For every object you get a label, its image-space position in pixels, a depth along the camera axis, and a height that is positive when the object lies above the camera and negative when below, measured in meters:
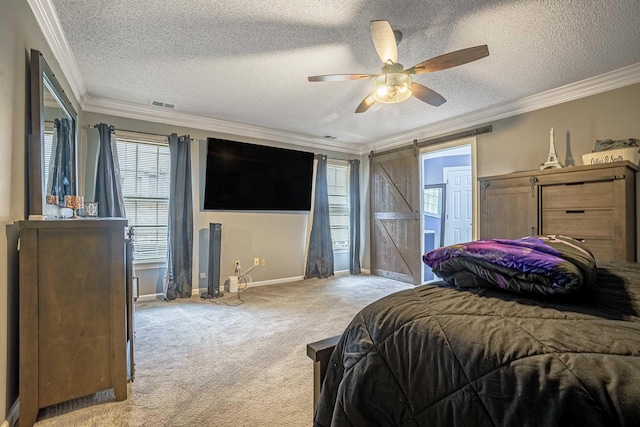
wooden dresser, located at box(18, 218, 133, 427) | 1.64 -0.54
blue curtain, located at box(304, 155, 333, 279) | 5.27 -0.34
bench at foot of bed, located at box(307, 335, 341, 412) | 1.16 -0.54
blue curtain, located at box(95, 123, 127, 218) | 3.59 +0.40
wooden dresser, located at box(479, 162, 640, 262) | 2.58 +0.08
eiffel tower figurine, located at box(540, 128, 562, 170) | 3.11 +0.55
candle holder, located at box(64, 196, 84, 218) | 2.23 +0.08
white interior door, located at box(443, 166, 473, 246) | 5.64 +0.19
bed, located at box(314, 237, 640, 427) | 0.60 -0.34
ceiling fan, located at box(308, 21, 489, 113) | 2.00 +1.07
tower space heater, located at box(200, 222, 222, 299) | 4.12 -0.65
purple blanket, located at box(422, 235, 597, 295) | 0.95 -0.18
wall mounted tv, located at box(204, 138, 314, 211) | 4.36 +0.56
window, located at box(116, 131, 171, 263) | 3.89 +0.32
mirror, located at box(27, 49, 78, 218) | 1.85 +0.51
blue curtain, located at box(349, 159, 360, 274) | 5.77 -0.07
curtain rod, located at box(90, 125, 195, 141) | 3.72 +1.05
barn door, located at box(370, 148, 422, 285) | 4.98 -0.03
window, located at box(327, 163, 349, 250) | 5.67 +0.21
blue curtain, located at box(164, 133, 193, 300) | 3.99 -0.13
